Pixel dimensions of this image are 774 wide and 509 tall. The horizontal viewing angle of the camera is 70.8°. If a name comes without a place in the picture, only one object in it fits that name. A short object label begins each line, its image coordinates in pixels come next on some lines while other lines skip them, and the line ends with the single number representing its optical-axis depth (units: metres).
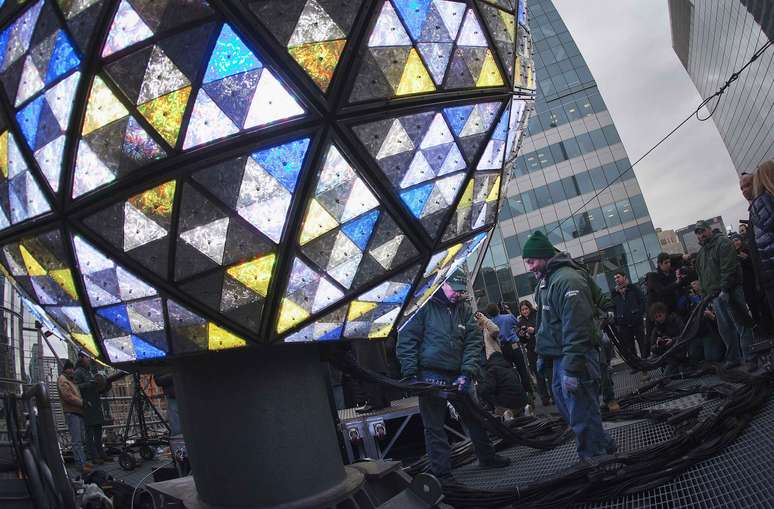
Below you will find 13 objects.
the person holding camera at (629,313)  9.44
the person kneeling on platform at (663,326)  8.54
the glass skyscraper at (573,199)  40.09
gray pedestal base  2.41
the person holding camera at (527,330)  9.65
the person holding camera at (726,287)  6.37
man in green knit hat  4.06
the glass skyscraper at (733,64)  46.84
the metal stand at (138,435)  8.20
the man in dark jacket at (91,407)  7.87
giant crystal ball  1.80
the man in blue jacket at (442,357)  4.96
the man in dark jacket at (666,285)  8.72
